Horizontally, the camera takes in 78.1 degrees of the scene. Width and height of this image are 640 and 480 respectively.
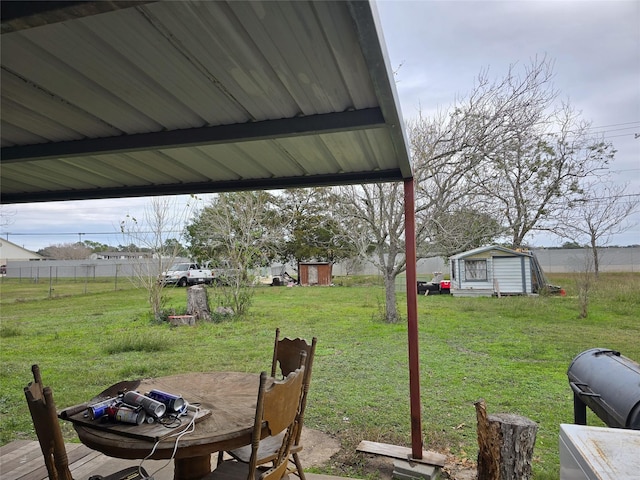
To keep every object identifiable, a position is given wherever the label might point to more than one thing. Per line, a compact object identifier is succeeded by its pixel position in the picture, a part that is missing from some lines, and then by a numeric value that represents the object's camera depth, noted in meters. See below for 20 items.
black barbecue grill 2.04
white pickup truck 15.24
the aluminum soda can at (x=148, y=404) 1.56
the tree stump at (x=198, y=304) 7.98
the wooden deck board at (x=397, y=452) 2.47
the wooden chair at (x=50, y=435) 1.29
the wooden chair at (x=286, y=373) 1.90
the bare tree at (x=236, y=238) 8.27
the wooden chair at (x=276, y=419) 1.44
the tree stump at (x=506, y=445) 2.10
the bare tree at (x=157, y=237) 8.20
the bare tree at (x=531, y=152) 6.39
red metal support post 2.49
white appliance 1.14
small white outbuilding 10.76
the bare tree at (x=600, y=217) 9.75
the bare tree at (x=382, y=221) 7.12
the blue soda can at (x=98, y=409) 1.60
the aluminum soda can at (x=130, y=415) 1.54
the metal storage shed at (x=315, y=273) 15.48
